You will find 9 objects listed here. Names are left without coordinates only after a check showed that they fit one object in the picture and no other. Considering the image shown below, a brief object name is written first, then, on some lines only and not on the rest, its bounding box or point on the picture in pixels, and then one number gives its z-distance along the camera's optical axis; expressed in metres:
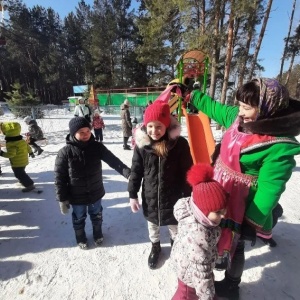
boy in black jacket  2.45
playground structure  3.74
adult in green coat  1.42
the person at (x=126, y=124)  7.32
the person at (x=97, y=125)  7.85
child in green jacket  3.92
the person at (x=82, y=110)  8.28
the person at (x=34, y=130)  7.39
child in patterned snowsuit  1.41
